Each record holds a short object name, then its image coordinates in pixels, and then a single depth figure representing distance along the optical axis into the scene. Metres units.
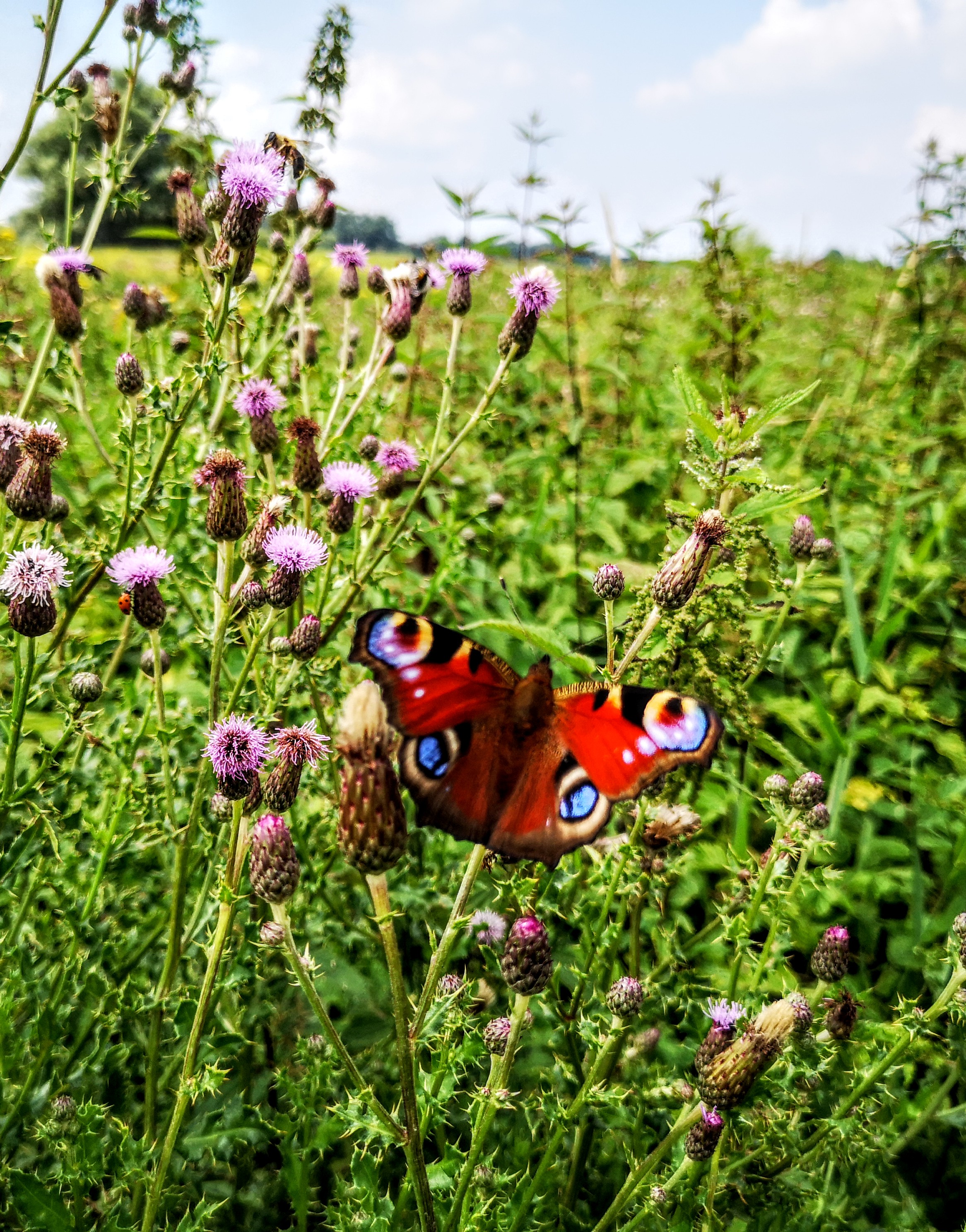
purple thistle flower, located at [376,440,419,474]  0.28
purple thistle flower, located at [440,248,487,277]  0.30
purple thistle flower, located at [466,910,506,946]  0.26
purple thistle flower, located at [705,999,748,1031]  0.21
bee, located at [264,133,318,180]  0.27
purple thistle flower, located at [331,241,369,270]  0.34
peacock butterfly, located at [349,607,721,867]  0.19
